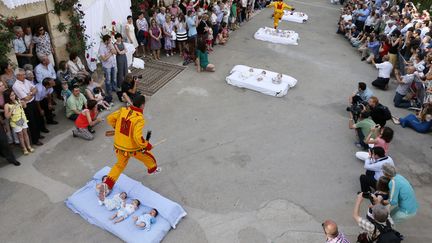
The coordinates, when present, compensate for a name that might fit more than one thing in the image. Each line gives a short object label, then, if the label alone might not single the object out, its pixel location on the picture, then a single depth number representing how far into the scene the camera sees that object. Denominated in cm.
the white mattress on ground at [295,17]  1747
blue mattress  561
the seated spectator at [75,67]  895
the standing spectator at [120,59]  955
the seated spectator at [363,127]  790
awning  787
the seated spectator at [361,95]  916
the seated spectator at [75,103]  821
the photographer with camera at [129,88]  884
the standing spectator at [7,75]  754
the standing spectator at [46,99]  786
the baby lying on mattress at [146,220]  563
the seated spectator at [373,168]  620
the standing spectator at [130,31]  1120
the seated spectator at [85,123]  793
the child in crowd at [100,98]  894
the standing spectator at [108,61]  925
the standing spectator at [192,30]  1208
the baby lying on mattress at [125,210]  583
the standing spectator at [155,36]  1173
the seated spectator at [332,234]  464
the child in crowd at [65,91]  827
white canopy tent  1023
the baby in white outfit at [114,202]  599
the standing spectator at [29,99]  731
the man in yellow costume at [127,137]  573
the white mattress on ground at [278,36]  1449
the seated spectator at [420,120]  869
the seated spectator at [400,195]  528
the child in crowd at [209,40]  1280
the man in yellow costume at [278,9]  1461
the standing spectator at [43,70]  826
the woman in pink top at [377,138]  677
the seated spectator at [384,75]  1070
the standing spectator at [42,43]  902
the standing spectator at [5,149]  678
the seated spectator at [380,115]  786
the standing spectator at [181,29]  1215
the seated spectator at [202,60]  1118
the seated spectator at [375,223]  471
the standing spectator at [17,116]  681
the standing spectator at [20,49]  843
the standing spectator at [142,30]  1165
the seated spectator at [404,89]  985
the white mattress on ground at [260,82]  1030
